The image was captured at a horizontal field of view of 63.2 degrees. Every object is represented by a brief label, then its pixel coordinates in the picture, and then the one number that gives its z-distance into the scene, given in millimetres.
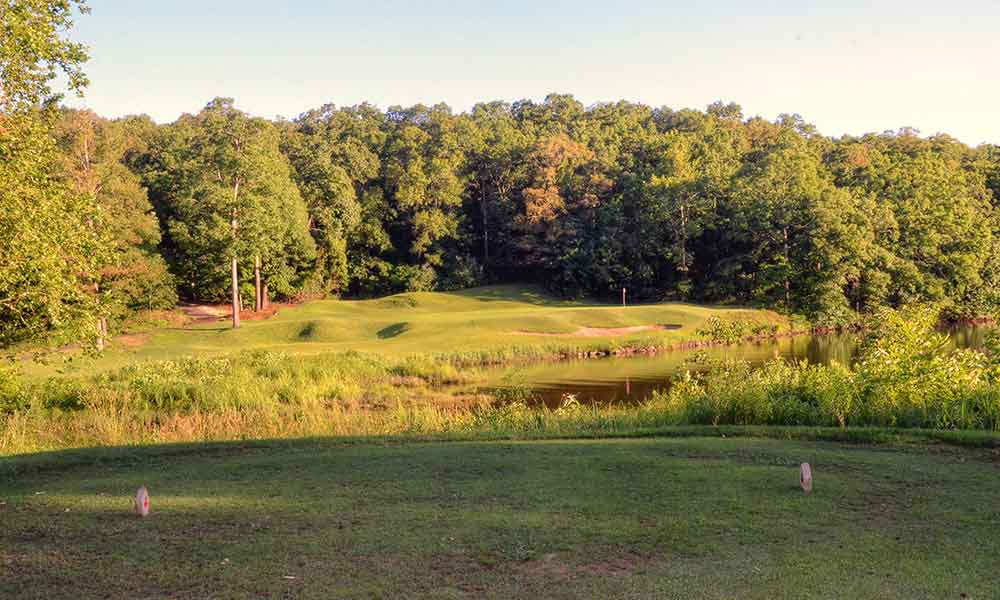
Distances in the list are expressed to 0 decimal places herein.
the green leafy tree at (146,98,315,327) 53344
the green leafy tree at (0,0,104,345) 16125
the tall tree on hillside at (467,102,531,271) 85062
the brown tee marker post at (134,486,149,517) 8578
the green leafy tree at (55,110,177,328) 45656
